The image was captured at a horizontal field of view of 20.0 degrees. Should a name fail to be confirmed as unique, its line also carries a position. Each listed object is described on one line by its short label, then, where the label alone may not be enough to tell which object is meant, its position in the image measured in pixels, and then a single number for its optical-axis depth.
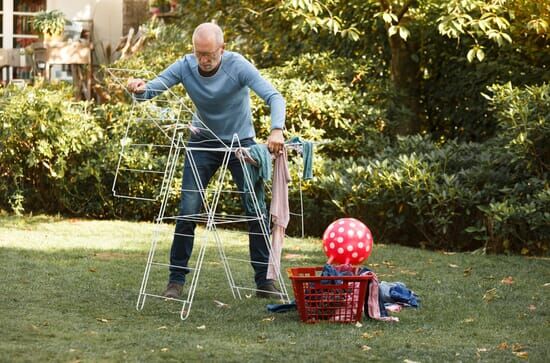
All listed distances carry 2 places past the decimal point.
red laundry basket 8.19
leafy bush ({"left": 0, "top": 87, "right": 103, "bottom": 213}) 15.77
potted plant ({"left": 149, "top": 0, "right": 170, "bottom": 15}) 22.02
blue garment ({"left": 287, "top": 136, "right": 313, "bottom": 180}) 9.12
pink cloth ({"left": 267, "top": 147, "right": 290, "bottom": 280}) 9.25
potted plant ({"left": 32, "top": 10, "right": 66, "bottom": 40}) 22.09
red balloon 8.76
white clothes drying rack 8.89
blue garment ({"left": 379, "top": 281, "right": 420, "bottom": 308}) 9.19
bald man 9.00
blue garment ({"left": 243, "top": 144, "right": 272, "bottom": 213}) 8.84
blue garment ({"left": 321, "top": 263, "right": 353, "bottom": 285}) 8.45
